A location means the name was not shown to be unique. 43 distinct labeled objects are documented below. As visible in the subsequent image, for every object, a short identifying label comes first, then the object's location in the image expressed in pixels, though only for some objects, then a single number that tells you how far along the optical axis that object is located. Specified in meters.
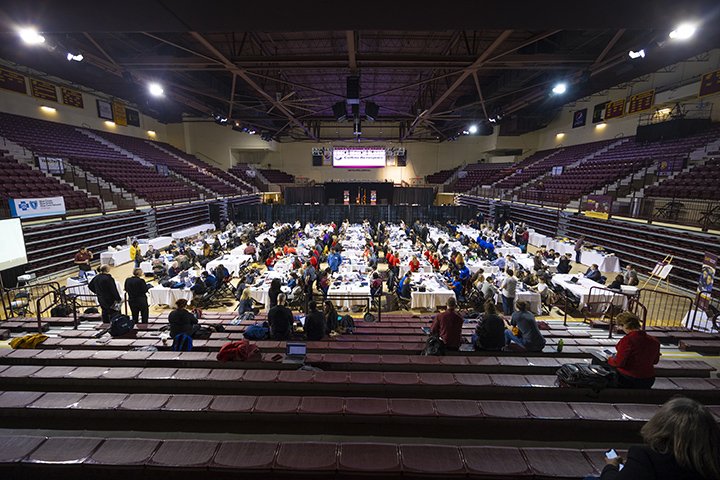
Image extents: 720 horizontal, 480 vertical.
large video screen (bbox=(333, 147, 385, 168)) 34.75
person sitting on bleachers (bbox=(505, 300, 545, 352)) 5.35
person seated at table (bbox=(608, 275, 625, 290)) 9.33
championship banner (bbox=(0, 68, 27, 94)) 18.42
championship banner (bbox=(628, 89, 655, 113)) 20.25
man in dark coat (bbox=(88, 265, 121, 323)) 6.73
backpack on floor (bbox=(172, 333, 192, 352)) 5.07
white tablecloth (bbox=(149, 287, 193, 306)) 9.73
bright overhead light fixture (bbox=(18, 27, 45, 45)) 6.85
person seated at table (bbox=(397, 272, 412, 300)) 9.77
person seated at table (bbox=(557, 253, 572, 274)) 11.40
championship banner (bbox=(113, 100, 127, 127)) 27.08
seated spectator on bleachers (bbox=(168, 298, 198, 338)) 5.55
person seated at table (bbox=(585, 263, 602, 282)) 10.24
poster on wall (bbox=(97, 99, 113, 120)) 25.62
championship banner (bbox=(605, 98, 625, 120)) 22.64
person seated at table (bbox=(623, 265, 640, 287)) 10.02
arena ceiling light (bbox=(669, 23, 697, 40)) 6.27
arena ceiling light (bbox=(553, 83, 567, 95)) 12.73
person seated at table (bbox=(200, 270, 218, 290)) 10.27
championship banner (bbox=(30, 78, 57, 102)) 20.41
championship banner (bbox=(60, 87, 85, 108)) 22.50
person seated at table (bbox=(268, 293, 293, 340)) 5.82
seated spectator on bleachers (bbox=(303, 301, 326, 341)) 6.02
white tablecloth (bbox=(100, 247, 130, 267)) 13.68
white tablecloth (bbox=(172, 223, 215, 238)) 19.28
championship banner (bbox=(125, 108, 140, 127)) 28.78
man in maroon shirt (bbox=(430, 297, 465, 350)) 5.27
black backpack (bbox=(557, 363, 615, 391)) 3.77
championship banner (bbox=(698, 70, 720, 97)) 16.26
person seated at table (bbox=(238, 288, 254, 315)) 8.53
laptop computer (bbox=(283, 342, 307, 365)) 4.58
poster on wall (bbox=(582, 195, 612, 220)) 15.37
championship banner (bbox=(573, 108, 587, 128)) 27.31
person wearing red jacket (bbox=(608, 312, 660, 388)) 3.71
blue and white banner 10.92
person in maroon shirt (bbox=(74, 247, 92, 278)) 11.36
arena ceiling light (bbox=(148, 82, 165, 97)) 13.52
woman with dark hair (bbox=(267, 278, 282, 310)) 6.70
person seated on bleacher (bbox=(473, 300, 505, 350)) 5.23
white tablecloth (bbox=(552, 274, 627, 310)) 9.17
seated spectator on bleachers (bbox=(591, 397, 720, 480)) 1.84
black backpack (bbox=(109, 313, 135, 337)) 5.98
